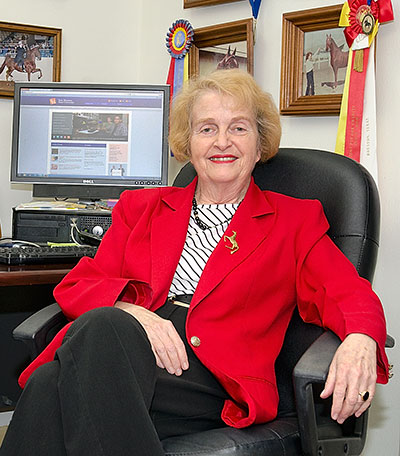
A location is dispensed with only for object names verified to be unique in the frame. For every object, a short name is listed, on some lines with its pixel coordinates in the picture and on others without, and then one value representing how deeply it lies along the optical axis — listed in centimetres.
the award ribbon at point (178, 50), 252
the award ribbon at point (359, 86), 195
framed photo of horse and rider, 257
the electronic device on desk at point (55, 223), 220
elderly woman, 123
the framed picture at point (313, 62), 212
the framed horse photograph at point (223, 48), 234
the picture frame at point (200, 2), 246
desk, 248
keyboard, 185
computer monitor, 237
